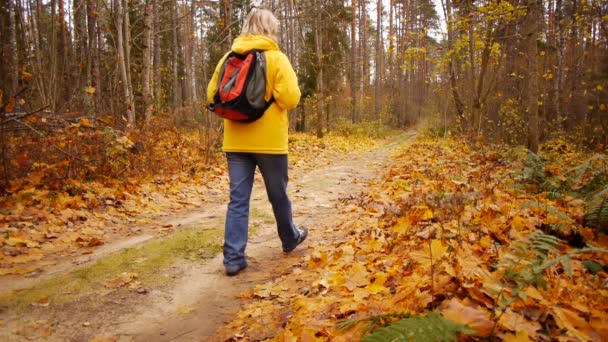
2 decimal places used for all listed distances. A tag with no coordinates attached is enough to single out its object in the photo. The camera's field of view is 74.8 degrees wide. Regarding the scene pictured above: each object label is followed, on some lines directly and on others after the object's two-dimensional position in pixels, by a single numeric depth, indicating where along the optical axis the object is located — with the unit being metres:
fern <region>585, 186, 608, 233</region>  3.21
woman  3.43
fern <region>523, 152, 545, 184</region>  5.34
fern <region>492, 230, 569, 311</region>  1.96
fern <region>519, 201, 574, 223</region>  3.16
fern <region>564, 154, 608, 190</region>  3.95
